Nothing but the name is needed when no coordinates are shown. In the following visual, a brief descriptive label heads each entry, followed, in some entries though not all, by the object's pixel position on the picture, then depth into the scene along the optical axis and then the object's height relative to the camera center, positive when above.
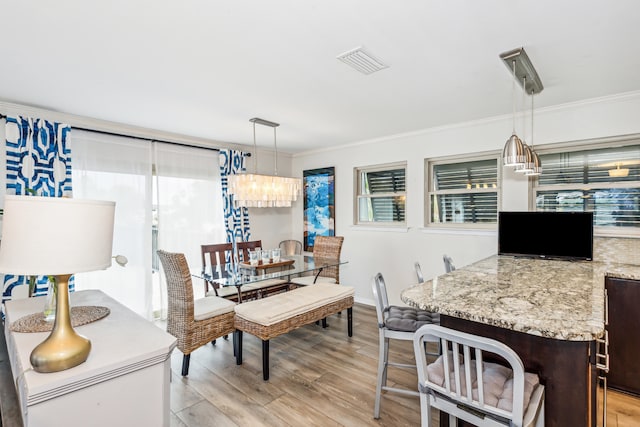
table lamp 0.97 -0.11
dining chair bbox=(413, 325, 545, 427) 1.17 -0.76
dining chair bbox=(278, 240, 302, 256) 5.34 -0.63
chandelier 3.57 +0.25
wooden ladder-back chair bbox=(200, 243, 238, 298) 3.41 -0.64
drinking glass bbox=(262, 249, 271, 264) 3.73 -0.56
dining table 3.05 -0.65
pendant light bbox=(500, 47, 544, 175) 2.12 +0.97
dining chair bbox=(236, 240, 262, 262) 4.36 -0.53
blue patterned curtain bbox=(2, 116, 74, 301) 3.05 +0.51
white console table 0.99 -0.57
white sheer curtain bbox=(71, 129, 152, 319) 3.53 +0.19
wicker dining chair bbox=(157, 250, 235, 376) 2.59 -0.88
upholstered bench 2.66 -0.92
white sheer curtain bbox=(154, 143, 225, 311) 4.10 +0.11
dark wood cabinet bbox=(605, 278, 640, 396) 2.21 -0.89
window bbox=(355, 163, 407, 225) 4.51 +0.21
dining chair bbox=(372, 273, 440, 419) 2.07 -0.77
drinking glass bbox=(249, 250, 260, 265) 3.69 -0.55
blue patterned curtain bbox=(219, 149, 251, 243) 4.69 +0.03
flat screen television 2.70 -0.25
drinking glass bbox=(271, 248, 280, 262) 3.83 -0.55
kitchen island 1.31 -0.47
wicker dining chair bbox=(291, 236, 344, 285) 4.04 -0.62
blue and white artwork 5.14 +0.09
